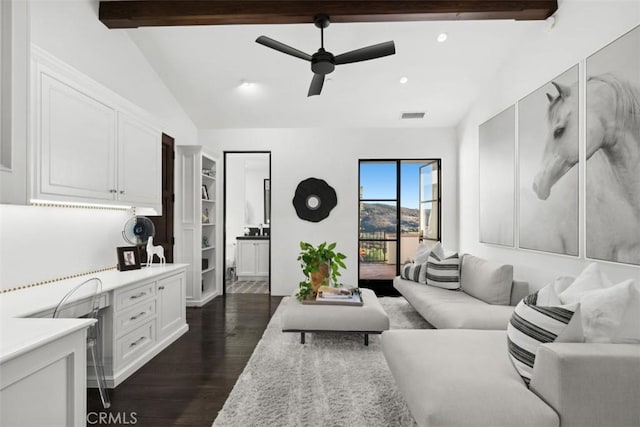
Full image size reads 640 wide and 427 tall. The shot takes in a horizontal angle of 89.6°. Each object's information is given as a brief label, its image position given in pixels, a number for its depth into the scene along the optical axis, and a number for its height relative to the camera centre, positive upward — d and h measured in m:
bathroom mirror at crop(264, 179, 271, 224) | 7.52 +0.33
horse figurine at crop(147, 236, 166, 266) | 3.40 -0.38
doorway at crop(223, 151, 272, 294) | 6.45 -0.18
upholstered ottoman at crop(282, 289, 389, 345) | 2.90 -0.94
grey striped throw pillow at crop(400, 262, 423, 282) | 4.11 -0.73
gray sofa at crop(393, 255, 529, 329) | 2.71 -0.84
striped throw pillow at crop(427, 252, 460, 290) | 3.79 -0.68
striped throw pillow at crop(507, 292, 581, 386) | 1.53 -0.56
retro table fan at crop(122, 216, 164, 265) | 3.18 -0.16
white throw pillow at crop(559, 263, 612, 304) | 1.84 -0.40
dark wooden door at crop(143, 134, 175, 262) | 4.24 +0.14
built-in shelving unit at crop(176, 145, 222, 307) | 4.52 -0.01
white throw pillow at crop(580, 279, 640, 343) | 1.55 -0.50
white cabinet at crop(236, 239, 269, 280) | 6.54 -0.87
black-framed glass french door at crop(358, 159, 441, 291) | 5.35 +0.03
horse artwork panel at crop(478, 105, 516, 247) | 3.55 +0.44
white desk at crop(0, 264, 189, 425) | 1.07 -0.61
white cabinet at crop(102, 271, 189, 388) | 2.39 -0.94
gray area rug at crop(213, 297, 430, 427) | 1.96 -1.23
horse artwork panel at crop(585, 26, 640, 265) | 2.07 +0.45
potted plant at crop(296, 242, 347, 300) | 3.35 -0.55
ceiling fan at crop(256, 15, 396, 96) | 2.72 +1.40
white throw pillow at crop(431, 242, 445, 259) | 4.01 -0.44
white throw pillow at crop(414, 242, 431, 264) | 4.23 -0.51
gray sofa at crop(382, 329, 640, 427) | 1.36 -0.79
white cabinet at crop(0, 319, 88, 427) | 1.03 -0.60
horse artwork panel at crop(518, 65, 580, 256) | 2.63 +0.45
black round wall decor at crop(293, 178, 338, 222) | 5.24 +0.26
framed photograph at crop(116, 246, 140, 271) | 3.05 -0.42
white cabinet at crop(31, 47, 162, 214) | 2.06 +0.57
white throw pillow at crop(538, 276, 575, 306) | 1.69 -0.43
